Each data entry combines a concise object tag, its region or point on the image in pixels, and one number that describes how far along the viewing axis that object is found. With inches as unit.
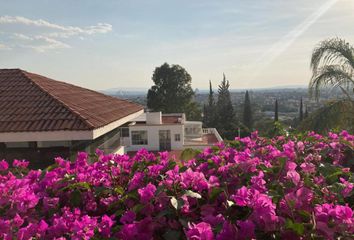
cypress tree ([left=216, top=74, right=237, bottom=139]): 1865.3
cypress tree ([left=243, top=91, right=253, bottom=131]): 2405.3
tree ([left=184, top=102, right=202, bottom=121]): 2033.7
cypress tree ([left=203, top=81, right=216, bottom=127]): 2220.7
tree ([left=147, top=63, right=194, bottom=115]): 1957.4
